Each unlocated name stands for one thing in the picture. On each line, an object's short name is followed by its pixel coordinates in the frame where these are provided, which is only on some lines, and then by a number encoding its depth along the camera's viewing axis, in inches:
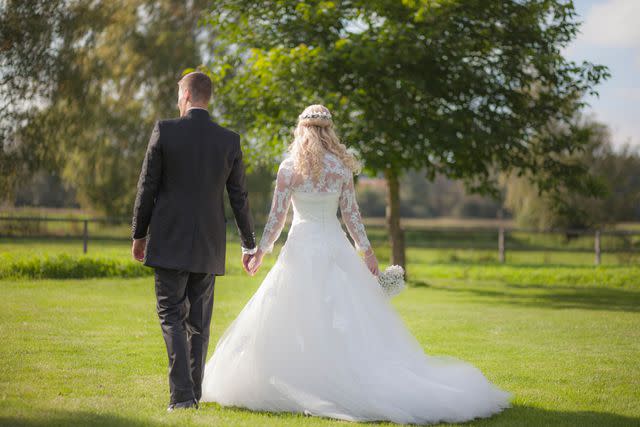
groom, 182.4
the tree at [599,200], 1103.6
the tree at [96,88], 783.1
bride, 181.9
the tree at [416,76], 536.1
